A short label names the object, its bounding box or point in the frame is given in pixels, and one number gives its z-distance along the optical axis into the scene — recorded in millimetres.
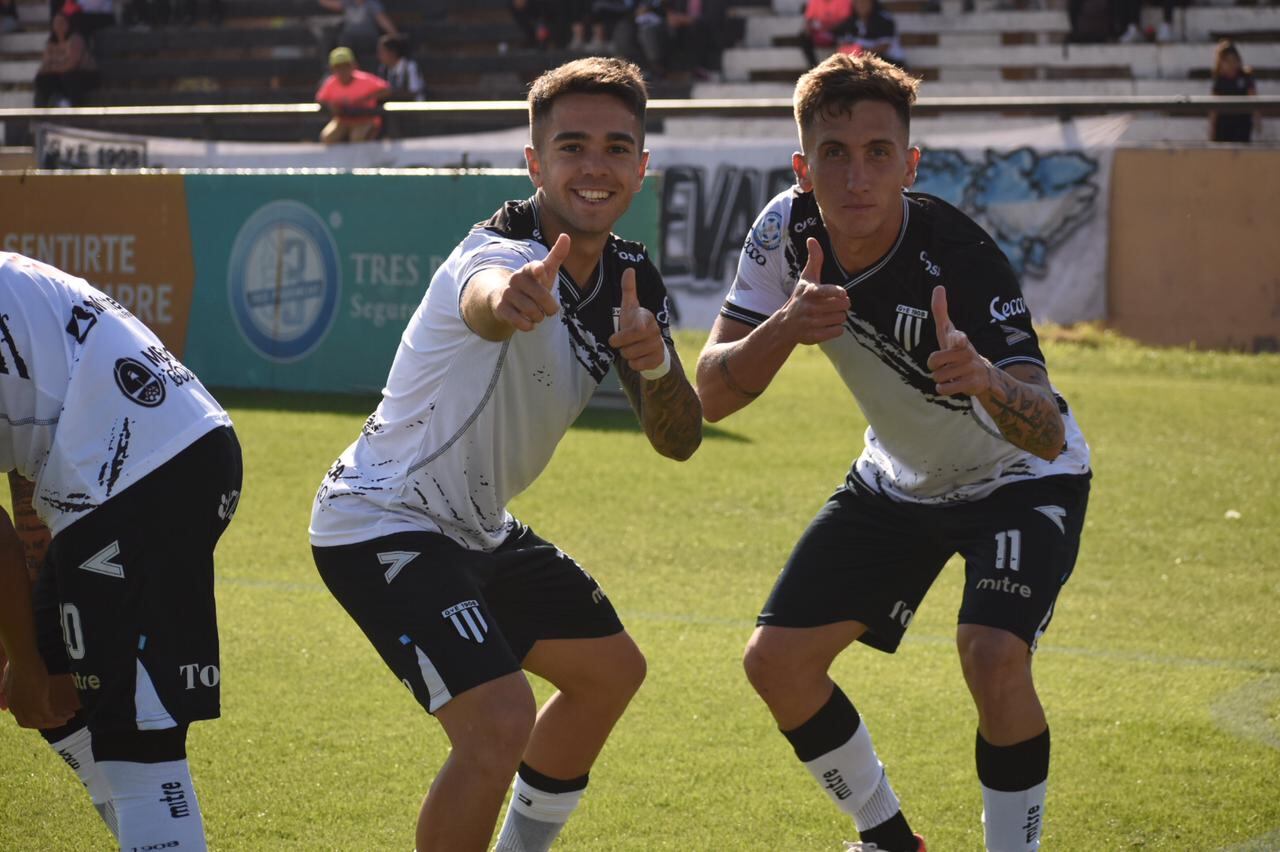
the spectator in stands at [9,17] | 27141
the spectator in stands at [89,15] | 24984
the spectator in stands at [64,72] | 24328
